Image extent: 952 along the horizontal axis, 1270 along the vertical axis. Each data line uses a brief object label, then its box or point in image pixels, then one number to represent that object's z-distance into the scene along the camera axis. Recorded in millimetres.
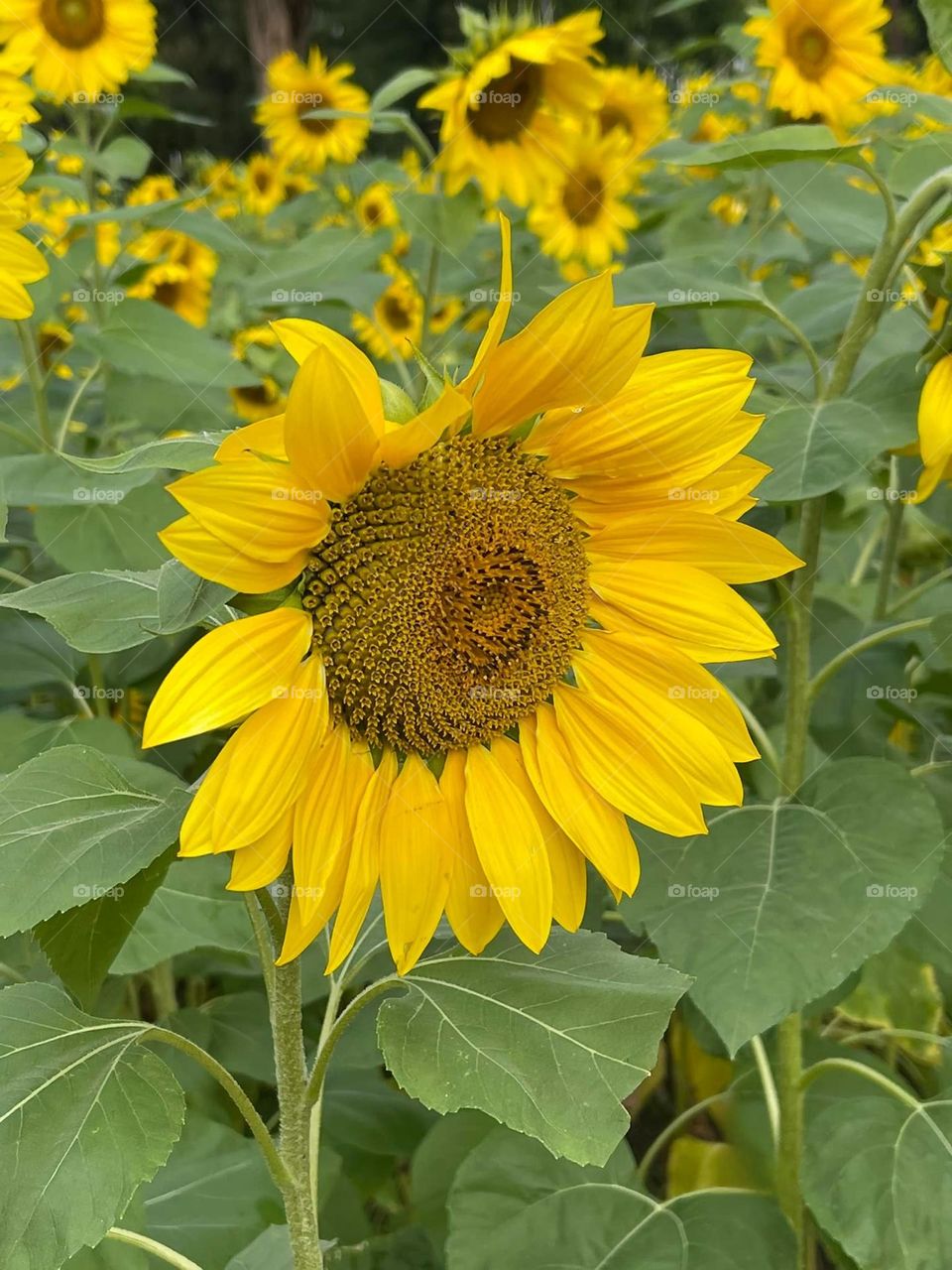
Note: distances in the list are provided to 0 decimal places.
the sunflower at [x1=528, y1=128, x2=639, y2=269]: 2629
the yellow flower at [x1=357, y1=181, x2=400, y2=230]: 2921
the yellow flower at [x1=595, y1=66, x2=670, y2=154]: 2861
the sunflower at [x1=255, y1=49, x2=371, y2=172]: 3135
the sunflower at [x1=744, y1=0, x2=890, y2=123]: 2293
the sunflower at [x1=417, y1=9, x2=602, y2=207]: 1935
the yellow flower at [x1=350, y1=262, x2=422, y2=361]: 2805
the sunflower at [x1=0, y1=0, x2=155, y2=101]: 2010
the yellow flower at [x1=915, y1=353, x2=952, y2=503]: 1004
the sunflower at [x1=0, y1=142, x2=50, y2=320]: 1080
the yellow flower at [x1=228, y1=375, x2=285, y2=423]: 2500
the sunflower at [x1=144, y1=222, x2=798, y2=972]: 709
